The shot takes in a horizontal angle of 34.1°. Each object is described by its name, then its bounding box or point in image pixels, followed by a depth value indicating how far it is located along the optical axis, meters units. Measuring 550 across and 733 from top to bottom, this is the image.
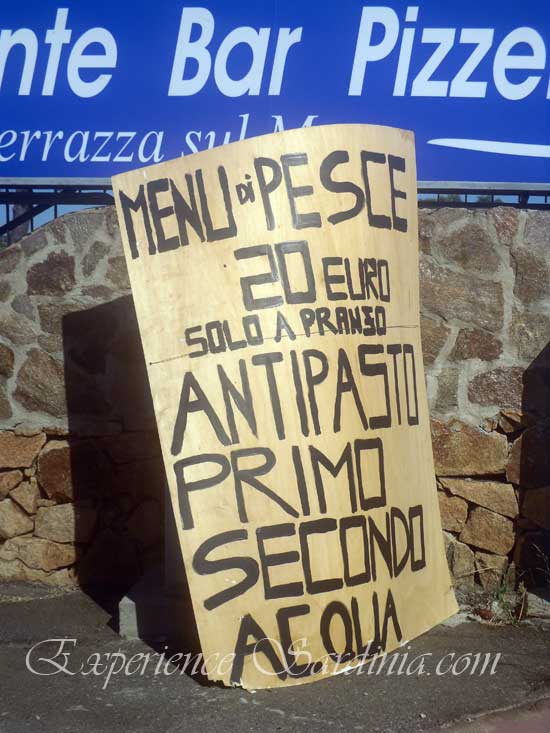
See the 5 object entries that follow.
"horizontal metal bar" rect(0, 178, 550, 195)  4.86
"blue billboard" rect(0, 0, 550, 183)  4.89
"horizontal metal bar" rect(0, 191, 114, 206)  5.06
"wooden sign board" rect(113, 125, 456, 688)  3.18
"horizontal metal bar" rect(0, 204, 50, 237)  5.08
